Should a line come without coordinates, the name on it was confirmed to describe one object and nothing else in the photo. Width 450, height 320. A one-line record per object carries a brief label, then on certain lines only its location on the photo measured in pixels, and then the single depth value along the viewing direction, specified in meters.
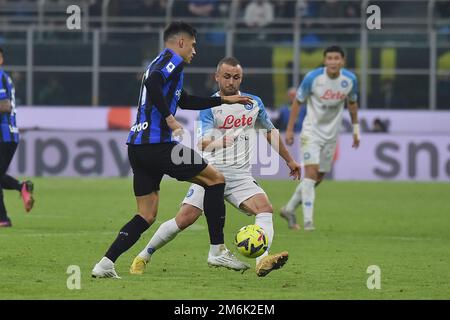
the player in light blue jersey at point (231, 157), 19.91
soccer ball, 19.20
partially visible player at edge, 27.64
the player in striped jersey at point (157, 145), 18.22
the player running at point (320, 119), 29.62
